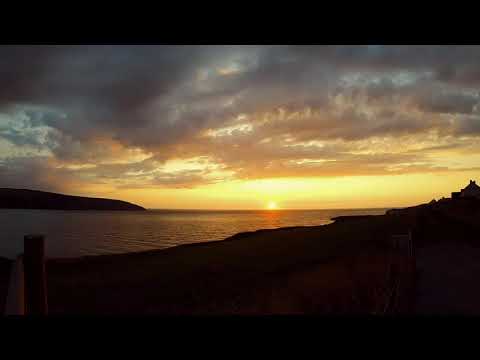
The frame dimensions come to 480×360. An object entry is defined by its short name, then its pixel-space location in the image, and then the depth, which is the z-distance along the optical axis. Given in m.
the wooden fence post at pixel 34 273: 3.14
